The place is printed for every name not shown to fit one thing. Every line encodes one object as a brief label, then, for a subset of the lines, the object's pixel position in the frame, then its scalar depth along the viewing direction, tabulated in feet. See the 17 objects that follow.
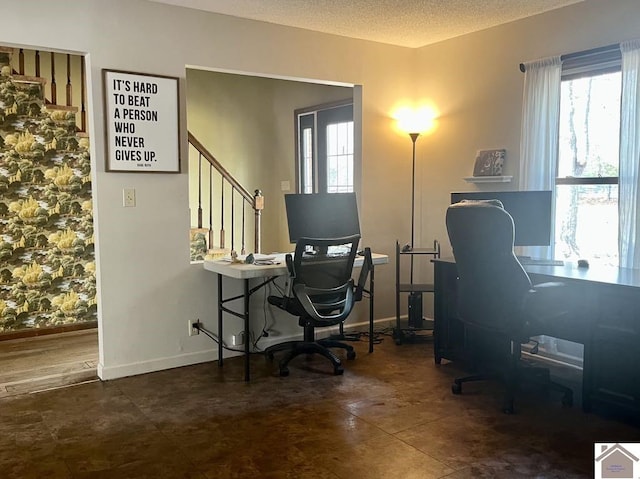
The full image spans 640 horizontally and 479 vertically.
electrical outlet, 13.11
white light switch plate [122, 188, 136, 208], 12.00
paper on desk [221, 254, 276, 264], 12.78
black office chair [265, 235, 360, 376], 11.89
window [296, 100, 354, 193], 19.07
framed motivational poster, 11.71
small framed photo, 14.11
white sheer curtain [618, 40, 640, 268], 11.27
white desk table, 11.85
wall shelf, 13.94
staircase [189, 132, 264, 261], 17.25
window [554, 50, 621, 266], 12.05
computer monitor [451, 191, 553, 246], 12.30
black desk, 9.57
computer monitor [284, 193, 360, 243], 13.00
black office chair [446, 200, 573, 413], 9.96
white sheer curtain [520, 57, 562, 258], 12.72
